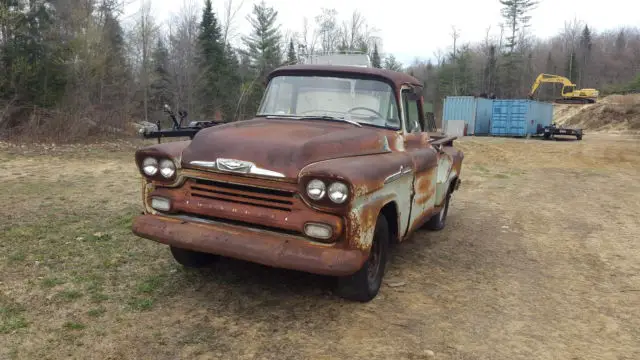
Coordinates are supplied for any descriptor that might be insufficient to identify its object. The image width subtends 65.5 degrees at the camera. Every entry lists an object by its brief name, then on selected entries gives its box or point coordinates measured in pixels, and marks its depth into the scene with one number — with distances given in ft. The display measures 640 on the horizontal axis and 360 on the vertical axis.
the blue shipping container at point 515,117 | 94.17
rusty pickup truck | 11.57
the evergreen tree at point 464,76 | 220.64
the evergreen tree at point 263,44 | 148.97
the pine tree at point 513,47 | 213.87
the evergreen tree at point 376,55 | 185.36
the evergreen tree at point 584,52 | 262.88
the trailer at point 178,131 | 17.23
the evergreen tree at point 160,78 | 130.52
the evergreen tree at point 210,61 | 136.98
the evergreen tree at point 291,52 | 163.02
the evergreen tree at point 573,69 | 254.68
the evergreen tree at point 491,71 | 217.77
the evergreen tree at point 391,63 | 199.93
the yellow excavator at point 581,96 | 162.40
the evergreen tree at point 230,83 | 140.36
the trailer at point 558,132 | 90.79
